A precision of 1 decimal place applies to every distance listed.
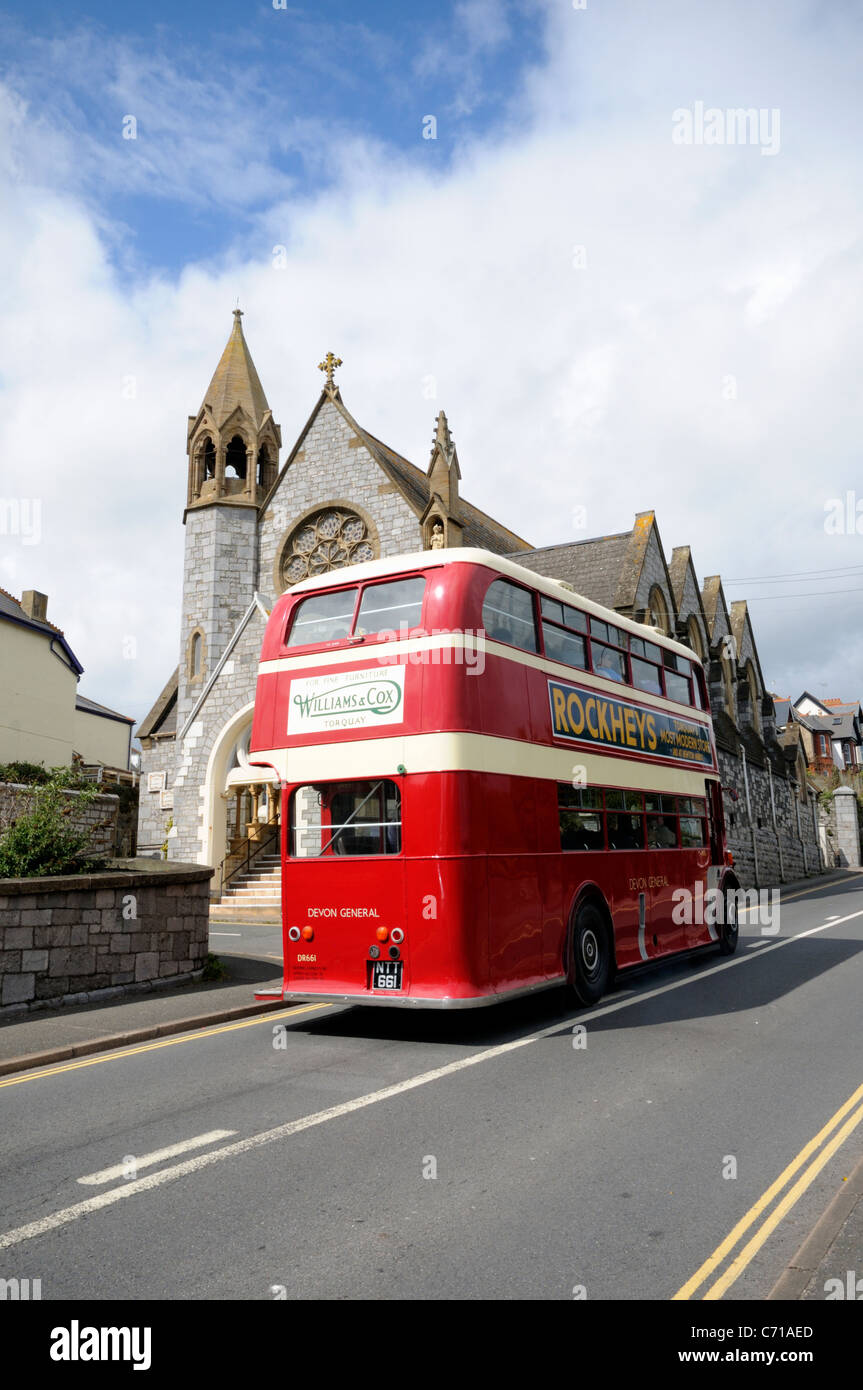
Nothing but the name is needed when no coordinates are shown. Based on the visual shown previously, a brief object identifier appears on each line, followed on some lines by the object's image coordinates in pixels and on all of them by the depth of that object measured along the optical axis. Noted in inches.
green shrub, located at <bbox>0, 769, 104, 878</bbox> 398.6
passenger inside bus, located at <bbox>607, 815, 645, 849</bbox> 416.5
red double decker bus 317.4
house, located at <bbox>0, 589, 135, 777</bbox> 1248.5
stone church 923.4
